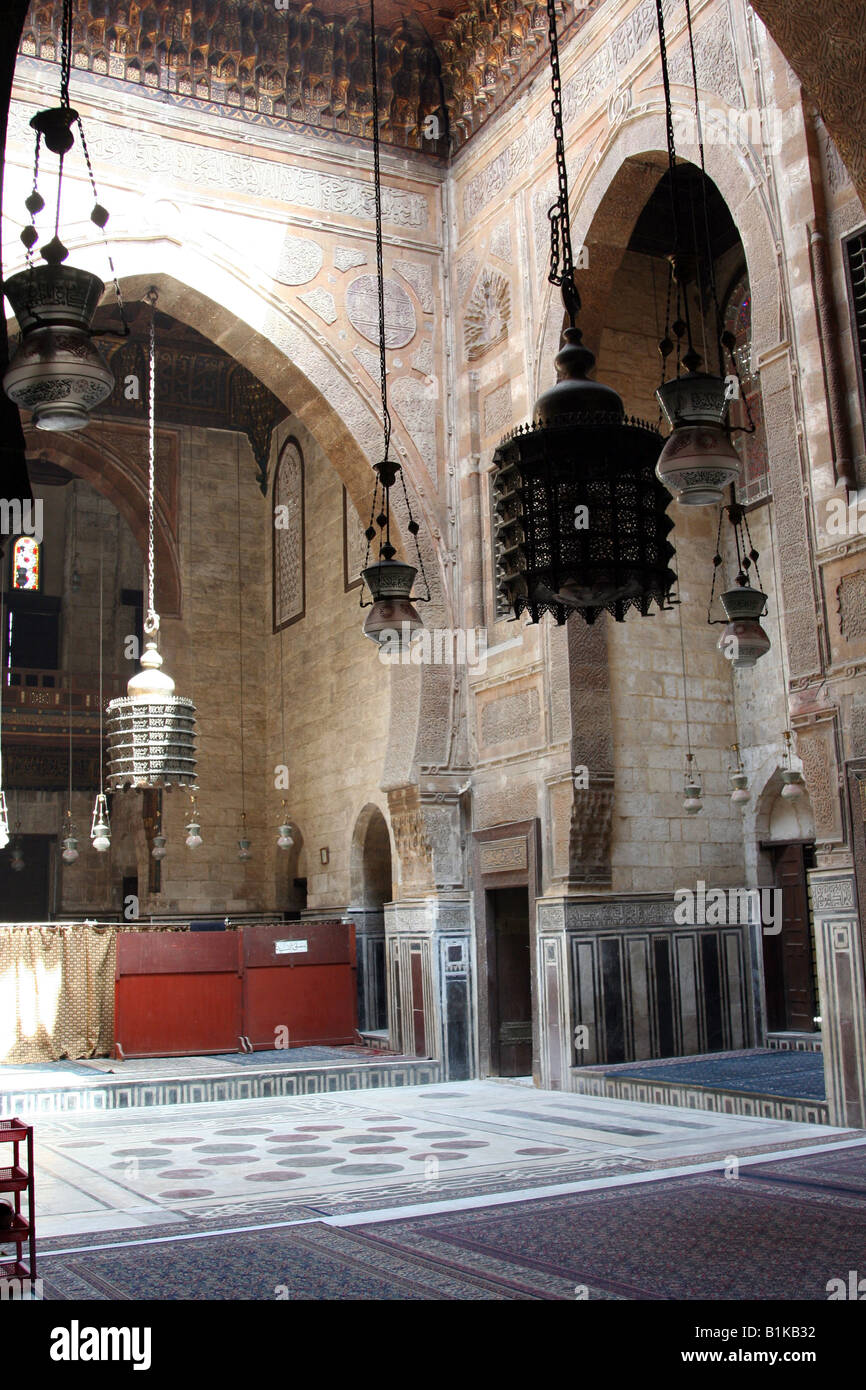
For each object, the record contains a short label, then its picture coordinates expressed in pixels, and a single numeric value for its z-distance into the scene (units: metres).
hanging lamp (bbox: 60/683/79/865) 12.88
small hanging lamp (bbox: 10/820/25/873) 15.30
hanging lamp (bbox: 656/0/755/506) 4.14
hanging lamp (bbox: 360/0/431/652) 5.69
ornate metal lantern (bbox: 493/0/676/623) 4.21
